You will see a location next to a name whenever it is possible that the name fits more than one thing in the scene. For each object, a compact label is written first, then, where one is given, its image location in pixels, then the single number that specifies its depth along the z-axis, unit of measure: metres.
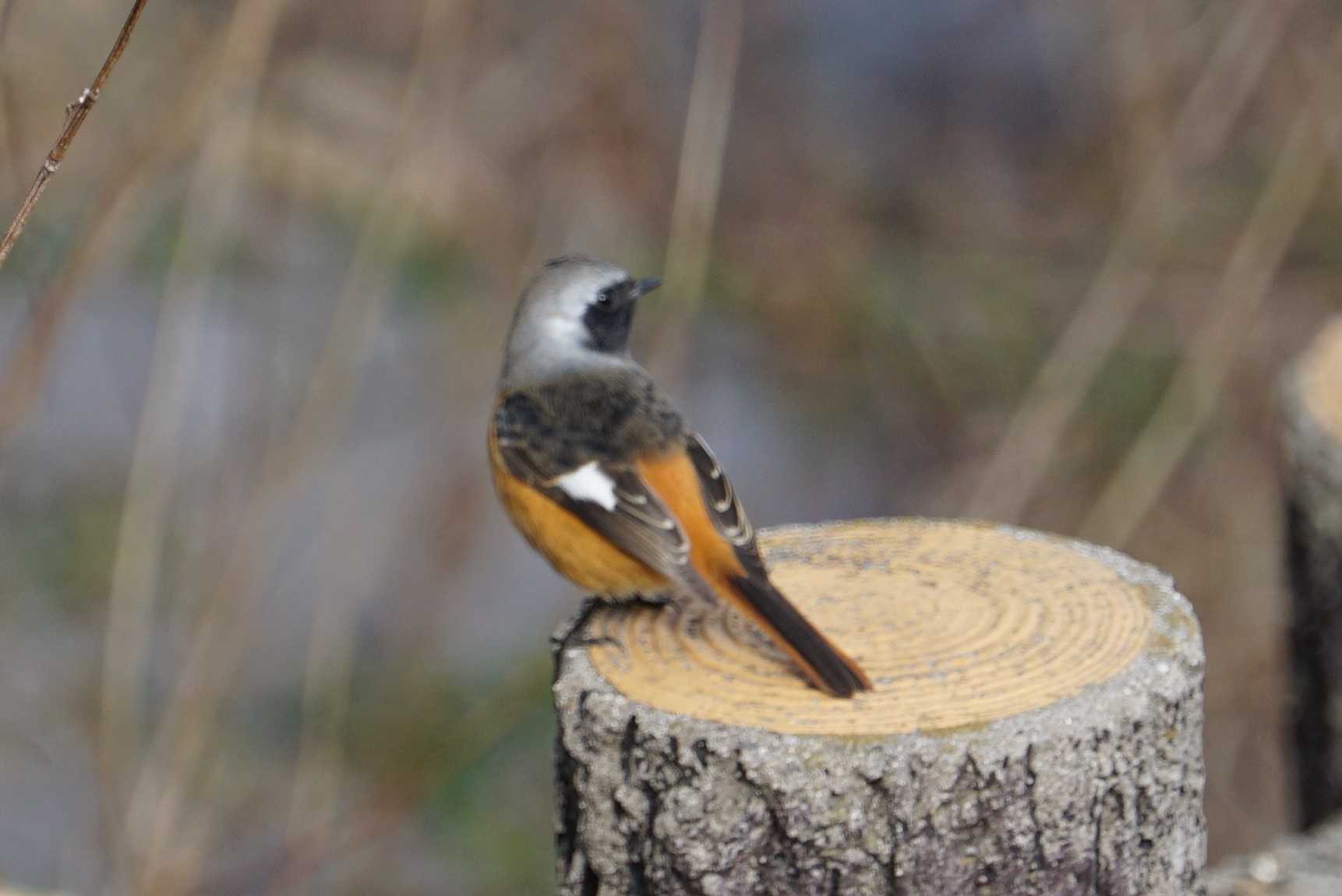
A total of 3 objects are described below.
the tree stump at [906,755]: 4.87
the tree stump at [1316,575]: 8.33
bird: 5.68
